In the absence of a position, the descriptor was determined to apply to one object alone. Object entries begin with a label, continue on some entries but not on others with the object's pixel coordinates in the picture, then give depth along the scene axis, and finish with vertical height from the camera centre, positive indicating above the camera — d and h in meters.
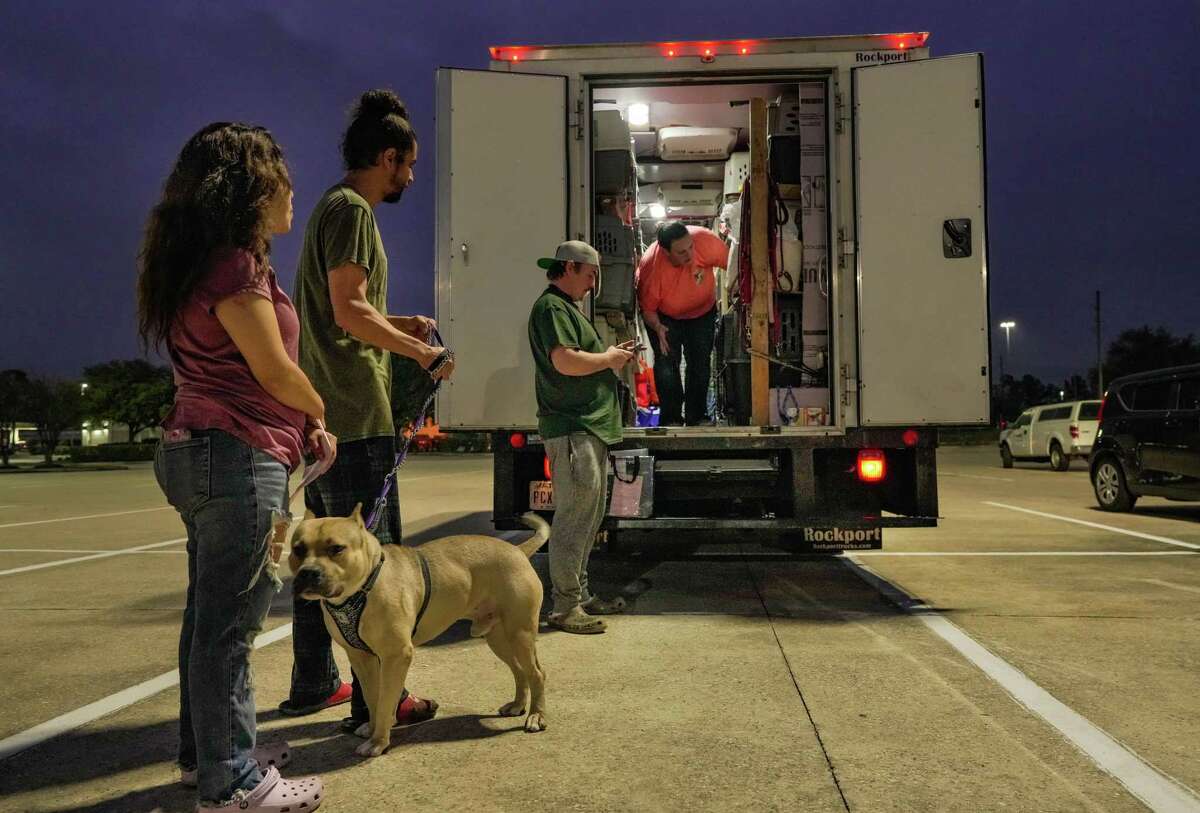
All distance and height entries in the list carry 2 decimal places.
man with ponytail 2.96 +0.32
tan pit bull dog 2.58 -0.57
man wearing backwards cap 4.62 +0.04
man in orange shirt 7.54 +1.02
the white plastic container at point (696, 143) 9.38 +3.12
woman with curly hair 2.21 +0.06
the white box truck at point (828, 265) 5.45 +1.04
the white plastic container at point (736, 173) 9.70 +2.87
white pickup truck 20.75 -0.24
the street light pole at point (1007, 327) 63.47 +7.49
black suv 10.09 -0.19
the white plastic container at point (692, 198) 10.77 +2.90
